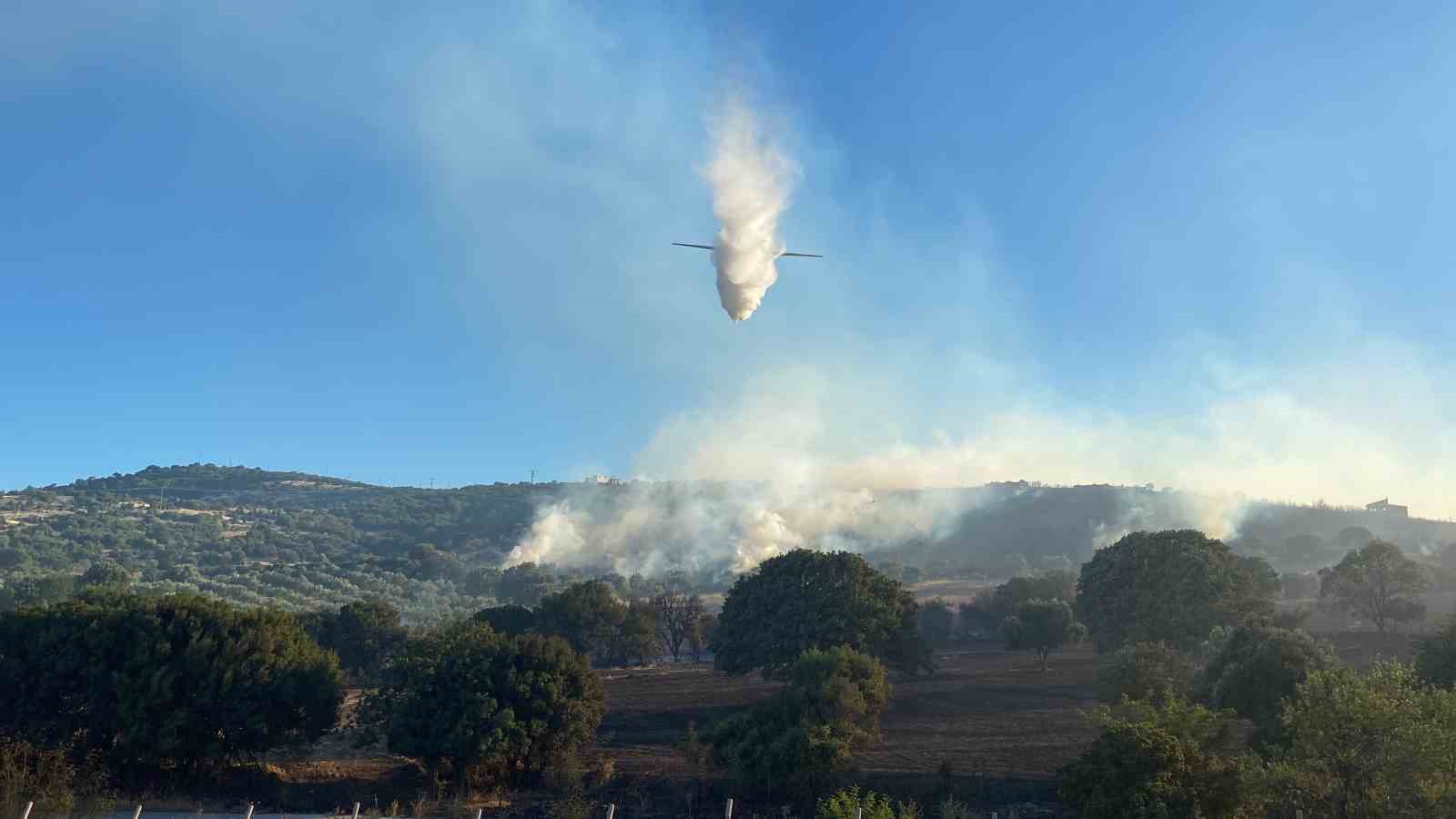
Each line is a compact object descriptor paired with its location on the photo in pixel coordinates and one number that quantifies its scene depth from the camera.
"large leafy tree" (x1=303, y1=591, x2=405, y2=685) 71.25
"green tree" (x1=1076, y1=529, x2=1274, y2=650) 62.12
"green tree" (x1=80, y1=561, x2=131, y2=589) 103.06
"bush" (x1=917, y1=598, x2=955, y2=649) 97.79
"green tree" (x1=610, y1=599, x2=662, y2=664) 85.69
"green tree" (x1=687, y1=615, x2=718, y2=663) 94.06
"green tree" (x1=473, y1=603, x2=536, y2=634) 79.00
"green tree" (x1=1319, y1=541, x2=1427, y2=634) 77.88
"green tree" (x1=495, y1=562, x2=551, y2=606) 137.88
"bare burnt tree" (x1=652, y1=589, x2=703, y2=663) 94.56
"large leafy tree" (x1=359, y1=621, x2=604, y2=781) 35.78
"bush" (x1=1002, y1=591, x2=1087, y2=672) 71.38
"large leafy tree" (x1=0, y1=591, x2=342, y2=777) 34.72
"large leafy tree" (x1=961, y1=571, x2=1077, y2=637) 99.06
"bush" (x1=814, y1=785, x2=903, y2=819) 20.76
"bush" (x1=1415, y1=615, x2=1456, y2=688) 37.78
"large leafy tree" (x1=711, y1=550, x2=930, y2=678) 59.88
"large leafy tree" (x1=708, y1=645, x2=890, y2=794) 32.34
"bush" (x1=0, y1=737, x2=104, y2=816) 26.25
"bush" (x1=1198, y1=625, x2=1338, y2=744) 36.28
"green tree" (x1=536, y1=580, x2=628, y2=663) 80.12
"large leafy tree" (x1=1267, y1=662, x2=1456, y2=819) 20.12
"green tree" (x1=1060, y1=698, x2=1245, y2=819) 21.30
